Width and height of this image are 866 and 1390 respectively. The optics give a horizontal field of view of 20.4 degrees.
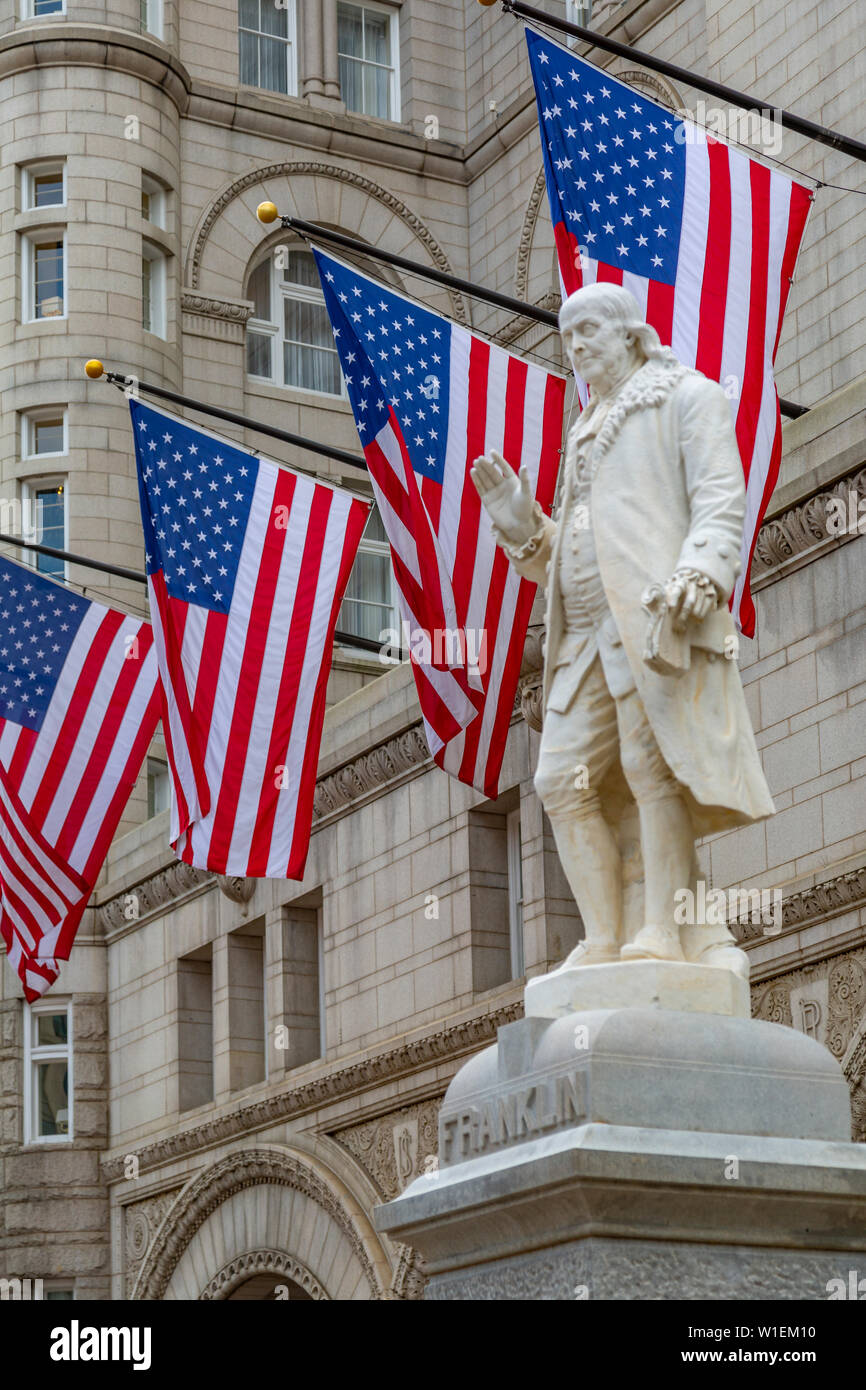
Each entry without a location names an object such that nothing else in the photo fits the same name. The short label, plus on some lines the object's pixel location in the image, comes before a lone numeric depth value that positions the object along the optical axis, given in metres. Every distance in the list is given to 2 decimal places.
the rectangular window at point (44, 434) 35.16
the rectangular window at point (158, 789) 34.62
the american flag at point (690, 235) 17.34
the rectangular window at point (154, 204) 36.91
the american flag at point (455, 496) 19.19
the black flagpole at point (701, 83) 19.16
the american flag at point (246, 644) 20.73
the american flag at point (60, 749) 24.03
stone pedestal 8.66
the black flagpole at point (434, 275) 21.42
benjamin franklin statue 9.30
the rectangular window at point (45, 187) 35.75
